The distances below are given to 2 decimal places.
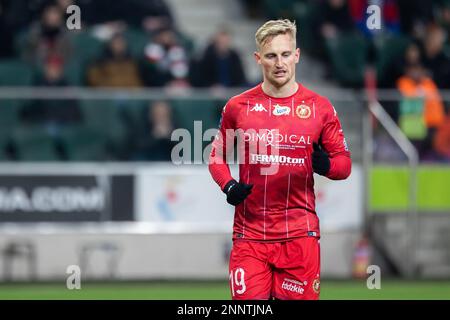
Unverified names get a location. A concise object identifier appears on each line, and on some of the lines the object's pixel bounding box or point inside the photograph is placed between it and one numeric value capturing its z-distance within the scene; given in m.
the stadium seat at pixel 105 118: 17.19
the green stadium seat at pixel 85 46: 18.44
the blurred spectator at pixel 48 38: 18.42
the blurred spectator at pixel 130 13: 19.47
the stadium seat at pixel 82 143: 17.12
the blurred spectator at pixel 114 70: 18.28
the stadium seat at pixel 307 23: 20.00
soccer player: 8.20
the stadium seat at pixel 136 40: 18.69
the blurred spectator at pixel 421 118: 17.83
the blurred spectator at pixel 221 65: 18.44
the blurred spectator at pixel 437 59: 19.39
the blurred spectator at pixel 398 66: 19.03
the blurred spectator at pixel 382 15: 19.67
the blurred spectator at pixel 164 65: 18.48
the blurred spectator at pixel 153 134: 17.20
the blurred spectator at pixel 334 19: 19.86
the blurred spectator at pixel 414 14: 20.38
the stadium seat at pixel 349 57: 19.45
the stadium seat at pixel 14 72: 18.17
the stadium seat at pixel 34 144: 17.03
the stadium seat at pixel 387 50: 19.34
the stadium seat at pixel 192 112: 17.17
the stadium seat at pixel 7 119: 16.98
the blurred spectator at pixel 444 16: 20.14
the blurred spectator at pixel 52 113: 17.09
